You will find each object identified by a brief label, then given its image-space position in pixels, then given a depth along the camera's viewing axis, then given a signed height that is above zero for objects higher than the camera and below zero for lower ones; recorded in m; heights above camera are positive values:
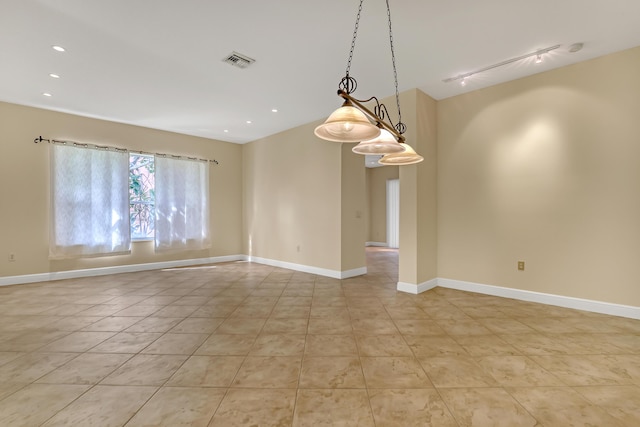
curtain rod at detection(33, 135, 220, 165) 4.86 +1.29
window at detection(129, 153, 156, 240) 5.85 +0.39
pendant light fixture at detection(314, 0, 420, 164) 1.81 +0.60
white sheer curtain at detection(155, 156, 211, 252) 6.03 +0.21
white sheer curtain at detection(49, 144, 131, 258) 4.94 +0.22
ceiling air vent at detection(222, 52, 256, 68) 3.19 +1.80
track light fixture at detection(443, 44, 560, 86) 3.13 +1.79
